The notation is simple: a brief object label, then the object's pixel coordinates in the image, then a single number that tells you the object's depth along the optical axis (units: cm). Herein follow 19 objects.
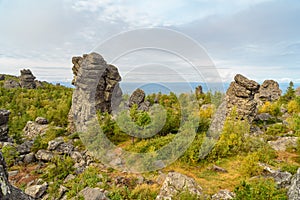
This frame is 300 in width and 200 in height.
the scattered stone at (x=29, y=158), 1720
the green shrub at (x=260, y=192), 866
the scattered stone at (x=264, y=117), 2509
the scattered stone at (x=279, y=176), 1042
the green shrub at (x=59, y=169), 1405
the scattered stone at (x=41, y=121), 2906
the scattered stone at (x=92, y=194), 1037
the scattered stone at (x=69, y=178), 1364
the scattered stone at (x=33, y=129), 2644
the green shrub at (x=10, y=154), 1662
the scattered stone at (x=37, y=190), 1245
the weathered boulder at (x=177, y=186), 1025
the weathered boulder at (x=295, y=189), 813
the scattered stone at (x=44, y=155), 1692
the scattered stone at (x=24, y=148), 1864
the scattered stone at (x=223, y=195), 997
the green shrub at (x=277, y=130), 2050
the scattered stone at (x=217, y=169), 1373
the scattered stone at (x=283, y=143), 1681
